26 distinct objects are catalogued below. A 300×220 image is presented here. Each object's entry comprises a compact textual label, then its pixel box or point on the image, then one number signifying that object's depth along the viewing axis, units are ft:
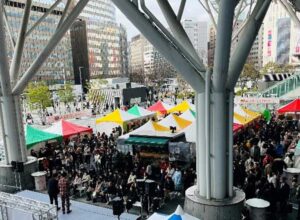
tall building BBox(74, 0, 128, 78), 384.06
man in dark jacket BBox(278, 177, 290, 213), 29.12
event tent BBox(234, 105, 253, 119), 66.28
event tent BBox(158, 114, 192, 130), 55.31
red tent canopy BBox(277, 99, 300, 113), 65.46
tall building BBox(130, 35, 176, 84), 371.97
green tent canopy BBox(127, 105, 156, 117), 76.54
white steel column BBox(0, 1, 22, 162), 36.27
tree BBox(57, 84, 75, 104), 179.73
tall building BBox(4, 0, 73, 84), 293.84
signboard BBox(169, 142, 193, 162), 45.57
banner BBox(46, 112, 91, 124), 85.35
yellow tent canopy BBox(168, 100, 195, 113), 78.48
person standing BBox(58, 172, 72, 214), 32.32
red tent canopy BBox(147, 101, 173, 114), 86.58
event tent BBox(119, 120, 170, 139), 52.95
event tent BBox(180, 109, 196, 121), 61.21
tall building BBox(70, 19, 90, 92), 372.23
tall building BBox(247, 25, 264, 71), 466.29
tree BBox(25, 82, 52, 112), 153.07
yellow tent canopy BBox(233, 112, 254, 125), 60.82
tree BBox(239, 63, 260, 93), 207.72
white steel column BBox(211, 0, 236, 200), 21.07
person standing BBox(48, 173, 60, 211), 33.24
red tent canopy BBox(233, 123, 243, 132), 56.95
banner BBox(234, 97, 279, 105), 73.90
